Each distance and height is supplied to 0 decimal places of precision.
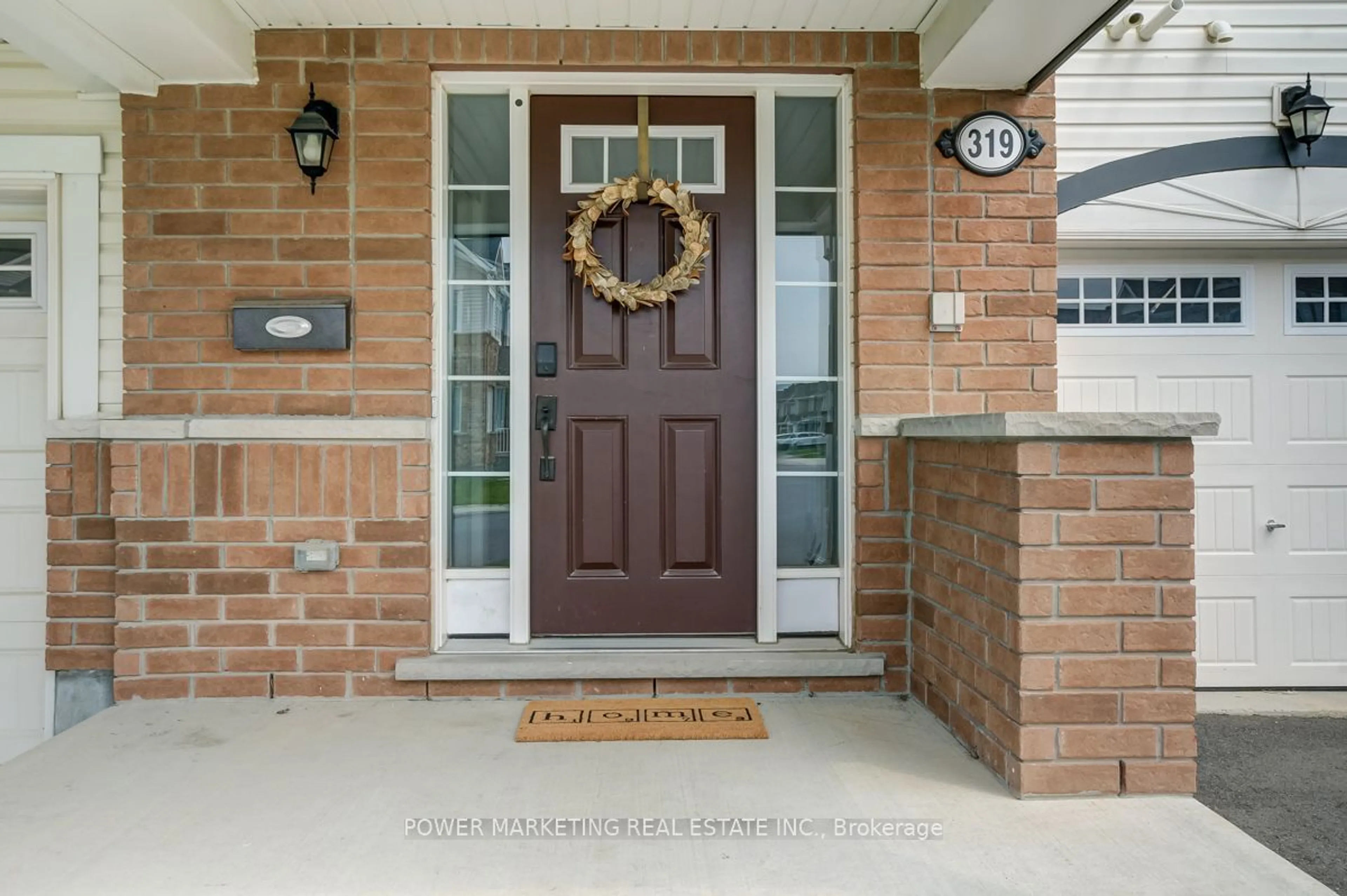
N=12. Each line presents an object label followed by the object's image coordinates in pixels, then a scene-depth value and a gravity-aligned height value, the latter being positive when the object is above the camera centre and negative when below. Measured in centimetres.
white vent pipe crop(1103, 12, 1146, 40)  342 +183
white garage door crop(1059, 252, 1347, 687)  351 +3
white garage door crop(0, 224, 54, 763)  313 -15
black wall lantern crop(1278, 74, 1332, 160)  336 +142
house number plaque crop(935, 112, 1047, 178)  294 +114
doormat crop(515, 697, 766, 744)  246 -85
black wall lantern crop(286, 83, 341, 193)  276 +111
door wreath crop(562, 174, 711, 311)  297 +78
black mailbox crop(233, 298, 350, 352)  283 +46
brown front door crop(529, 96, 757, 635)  302 +13
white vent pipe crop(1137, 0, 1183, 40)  337 +183
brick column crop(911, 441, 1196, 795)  203 -41
